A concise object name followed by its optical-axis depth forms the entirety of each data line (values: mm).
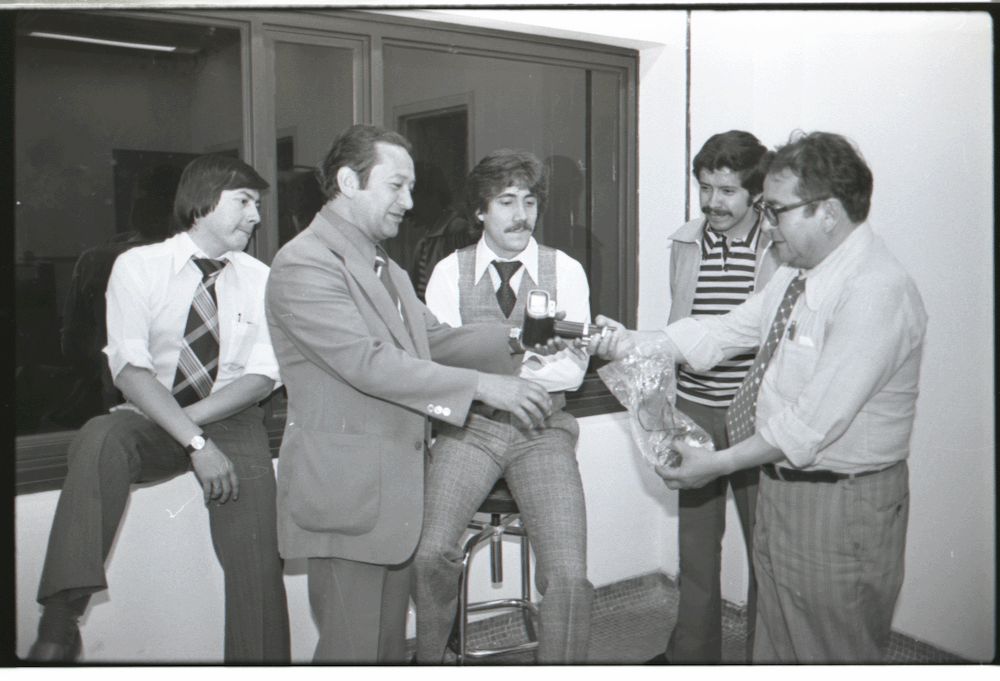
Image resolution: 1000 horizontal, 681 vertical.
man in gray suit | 1835
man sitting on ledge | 1948
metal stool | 2158
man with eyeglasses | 1800
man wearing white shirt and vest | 2018
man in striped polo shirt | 2170
